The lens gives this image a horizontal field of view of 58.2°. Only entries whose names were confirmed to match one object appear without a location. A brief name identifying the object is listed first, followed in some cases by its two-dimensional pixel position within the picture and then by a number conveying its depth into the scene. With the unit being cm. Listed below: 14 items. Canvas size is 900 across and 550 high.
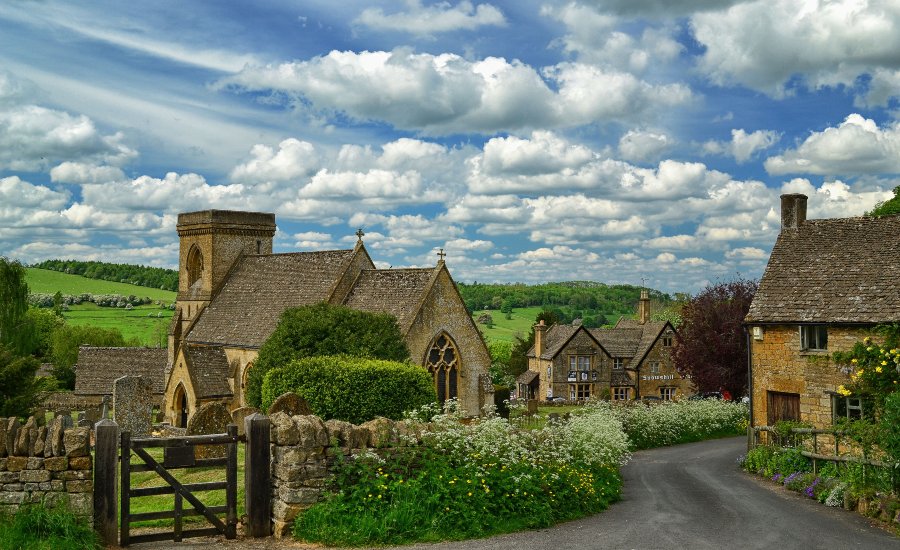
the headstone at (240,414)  2570
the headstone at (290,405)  2323
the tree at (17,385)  2969
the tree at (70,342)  8062
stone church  3628
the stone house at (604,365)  7988
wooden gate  1306
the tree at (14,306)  6775
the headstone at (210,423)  2308
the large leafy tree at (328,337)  3133
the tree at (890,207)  4831
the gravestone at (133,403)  3656
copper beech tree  4323
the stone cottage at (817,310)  2608
